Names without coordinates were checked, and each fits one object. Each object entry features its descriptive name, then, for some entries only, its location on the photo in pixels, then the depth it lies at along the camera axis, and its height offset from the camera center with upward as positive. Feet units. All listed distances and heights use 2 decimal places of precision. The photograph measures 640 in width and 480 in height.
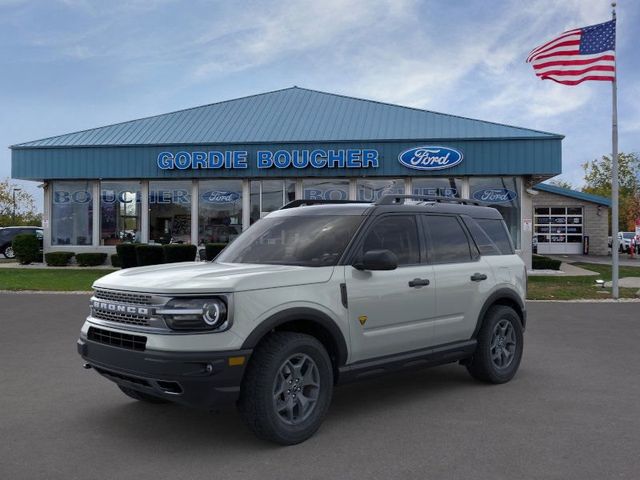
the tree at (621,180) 213.05 +20.16
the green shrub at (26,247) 86.63 -1.16
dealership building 77.30 +9.14
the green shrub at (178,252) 75.97 -1.70
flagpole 49.61 +4.88
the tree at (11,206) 226.79 +11.99
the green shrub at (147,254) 75.00 -1.89
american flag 49.14 +14.49
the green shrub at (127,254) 76.23 -1.92
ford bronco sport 14.34 -1.97
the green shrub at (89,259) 82.07 -2.70
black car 110.83 +0.72
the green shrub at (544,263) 76.23 -3.33
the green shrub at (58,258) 82.69 -2.59
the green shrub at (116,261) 80.07 -2.91
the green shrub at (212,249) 73.72 -1.30
